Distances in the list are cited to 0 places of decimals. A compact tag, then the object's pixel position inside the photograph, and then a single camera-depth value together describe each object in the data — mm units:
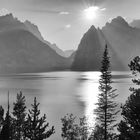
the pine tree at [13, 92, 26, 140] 33688
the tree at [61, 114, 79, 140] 40600
